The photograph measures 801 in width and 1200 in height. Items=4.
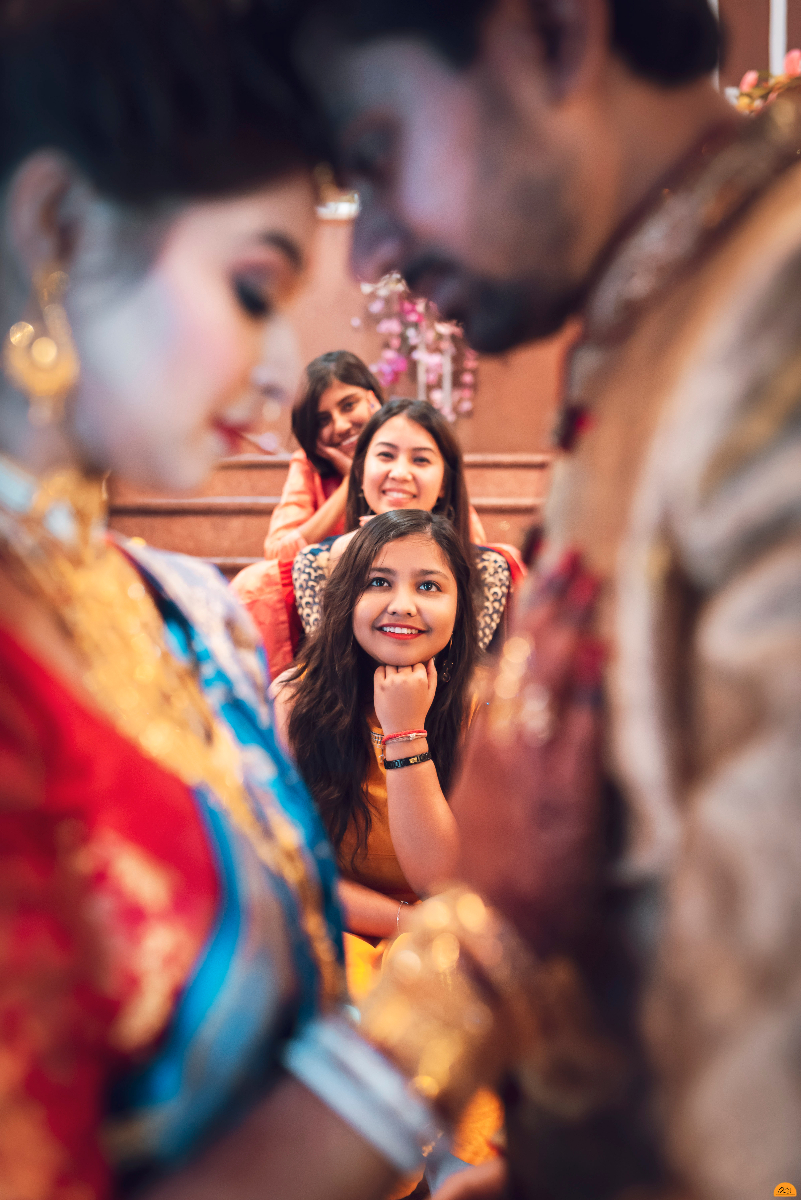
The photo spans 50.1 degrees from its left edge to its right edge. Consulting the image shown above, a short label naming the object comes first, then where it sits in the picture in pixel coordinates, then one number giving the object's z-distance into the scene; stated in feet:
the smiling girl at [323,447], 6.71
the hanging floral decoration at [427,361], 8.80
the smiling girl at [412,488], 5.77
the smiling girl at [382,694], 4.26
